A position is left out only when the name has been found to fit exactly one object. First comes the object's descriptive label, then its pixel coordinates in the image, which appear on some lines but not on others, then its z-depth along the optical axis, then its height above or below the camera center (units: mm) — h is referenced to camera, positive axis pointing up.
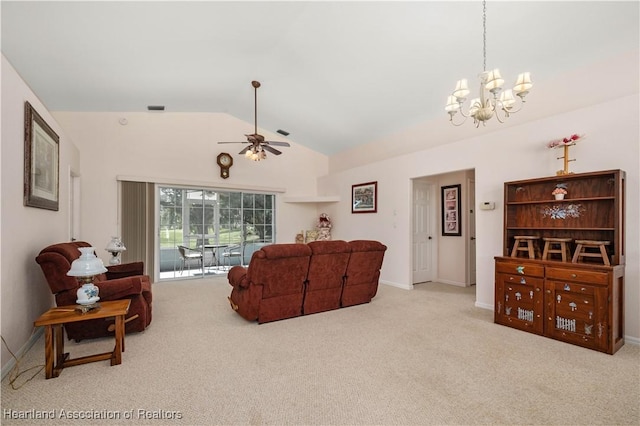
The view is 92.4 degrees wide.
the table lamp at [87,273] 2490 -495
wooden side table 2322 -966
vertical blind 5926 -174
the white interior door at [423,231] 6098 -372
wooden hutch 2910 -538
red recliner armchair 2771 -773
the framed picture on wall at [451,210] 6043 +59
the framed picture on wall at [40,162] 2854 +535
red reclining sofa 3525 -833
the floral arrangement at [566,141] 3368 +818
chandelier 2482 +1025
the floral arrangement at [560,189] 3418 +271
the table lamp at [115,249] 4270 -510
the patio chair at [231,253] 7145 -949
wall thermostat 4281 +112
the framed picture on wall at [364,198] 6471 +335
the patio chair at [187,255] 6488 -923
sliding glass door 6484 -365
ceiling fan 4590 +1027
